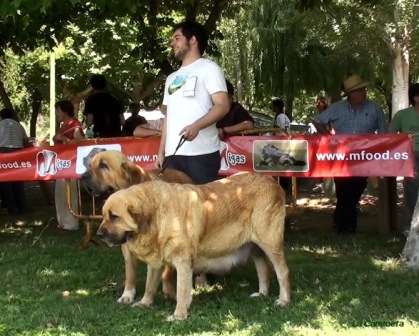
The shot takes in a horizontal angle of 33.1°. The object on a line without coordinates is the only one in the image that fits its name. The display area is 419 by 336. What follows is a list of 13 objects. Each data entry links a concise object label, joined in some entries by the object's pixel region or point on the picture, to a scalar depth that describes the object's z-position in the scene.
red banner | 8.50
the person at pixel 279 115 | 17.04
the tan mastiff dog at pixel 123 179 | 5.91
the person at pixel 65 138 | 9.98
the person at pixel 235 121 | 8.40
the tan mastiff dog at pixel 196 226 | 5.04
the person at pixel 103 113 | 12.05
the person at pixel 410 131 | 9.13
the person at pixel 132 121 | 14.22
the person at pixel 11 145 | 12.47
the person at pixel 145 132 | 8.37
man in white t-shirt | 5.86
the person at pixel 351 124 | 9.38
